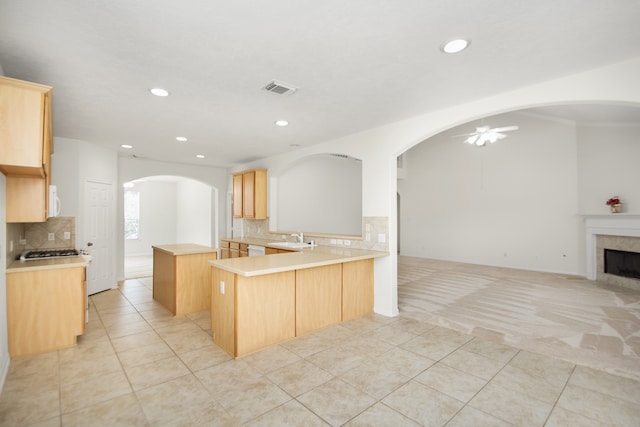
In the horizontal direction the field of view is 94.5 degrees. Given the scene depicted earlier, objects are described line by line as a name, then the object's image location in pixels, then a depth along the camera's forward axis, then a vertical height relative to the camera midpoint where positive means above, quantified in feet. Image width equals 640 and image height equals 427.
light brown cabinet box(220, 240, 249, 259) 18.27 -2.05
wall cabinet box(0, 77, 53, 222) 6.41 +2.11
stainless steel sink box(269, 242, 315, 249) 14.98 -1.43
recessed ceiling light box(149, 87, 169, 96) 9.07 +3.97
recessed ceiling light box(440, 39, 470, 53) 6.58 +3.89
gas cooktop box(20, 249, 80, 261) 11.01 -1.38
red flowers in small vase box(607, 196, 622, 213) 19.02 +0.71
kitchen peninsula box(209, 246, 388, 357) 9.17 -2.79
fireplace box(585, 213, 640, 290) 18.16 -1.69
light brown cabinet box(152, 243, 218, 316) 12.89 -2.74
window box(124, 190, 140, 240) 32.46 +0.51
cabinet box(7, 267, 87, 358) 8.94 -2.86
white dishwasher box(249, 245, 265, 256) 16.37 -1.84
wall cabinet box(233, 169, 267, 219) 19.75 +1.59
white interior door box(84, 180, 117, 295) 16.21 -0.83
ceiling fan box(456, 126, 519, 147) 17.60 +4.98
